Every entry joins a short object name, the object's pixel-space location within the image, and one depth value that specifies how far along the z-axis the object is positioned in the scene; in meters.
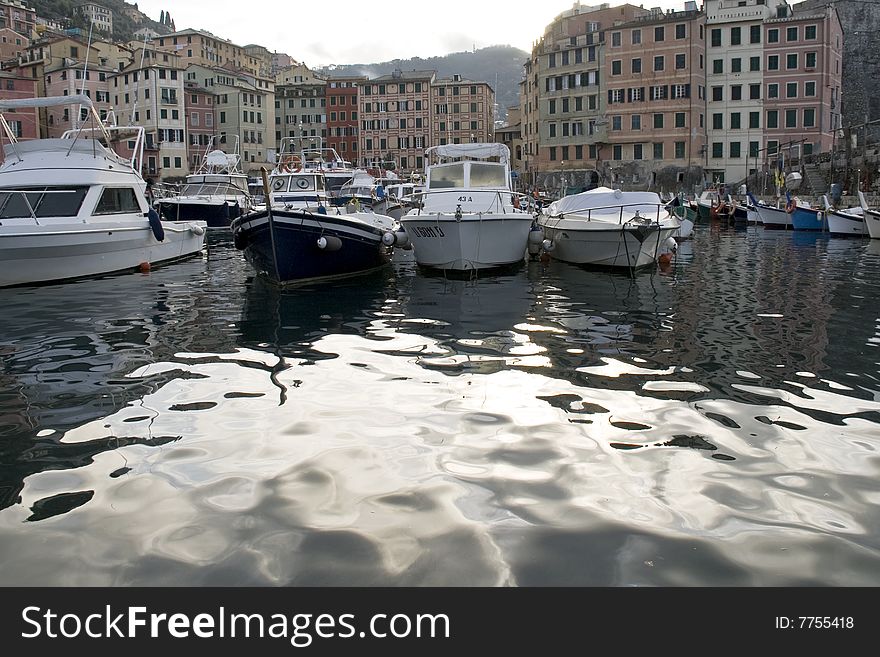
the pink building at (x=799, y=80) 69.75
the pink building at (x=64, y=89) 88.19
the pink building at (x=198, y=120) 94.00
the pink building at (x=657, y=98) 69.50
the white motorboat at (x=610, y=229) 18.61
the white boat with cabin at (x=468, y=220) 17.69
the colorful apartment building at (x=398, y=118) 104.75
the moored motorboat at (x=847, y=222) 32.75
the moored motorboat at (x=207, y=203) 40.75
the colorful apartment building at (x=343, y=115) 106.81
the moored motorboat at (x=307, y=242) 16.49
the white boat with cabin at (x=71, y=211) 16.61
